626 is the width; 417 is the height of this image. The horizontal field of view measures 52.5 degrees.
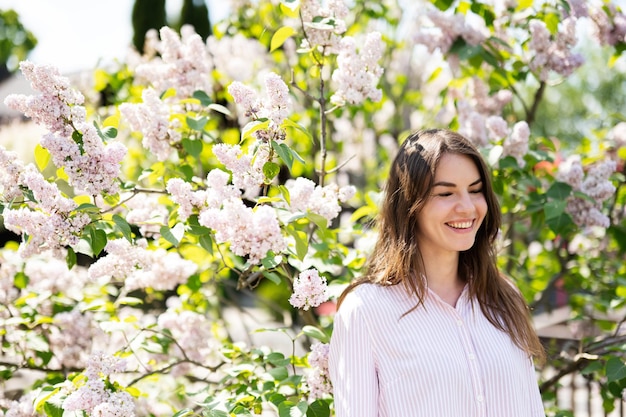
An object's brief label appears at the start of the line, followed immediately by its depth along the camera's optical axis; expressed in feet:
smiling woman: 5.29
